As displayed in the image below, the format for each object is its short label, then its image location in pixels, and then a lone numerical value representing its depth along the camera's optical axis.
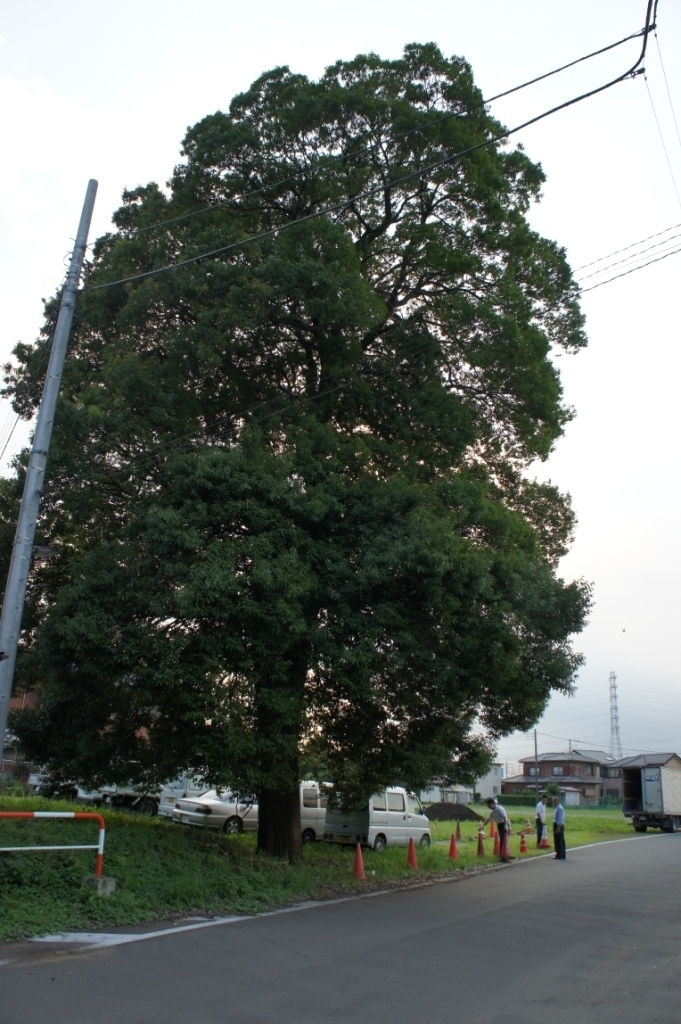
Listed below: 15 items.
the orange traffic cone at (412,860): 16.50
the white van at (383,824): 20.41
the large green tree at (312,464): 12.00
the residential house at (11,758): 32.66
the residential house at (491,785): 87.23
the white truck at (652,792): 36.94
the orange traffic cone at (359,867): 14.44
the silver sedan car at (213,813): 21.20
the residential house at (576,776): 83.69
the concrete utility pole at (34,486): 10.43
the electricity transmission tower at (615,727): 106.09
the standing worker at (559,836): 21.81
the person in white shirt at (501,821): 20.84
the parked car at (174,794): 24.16
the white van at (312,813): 21.81
